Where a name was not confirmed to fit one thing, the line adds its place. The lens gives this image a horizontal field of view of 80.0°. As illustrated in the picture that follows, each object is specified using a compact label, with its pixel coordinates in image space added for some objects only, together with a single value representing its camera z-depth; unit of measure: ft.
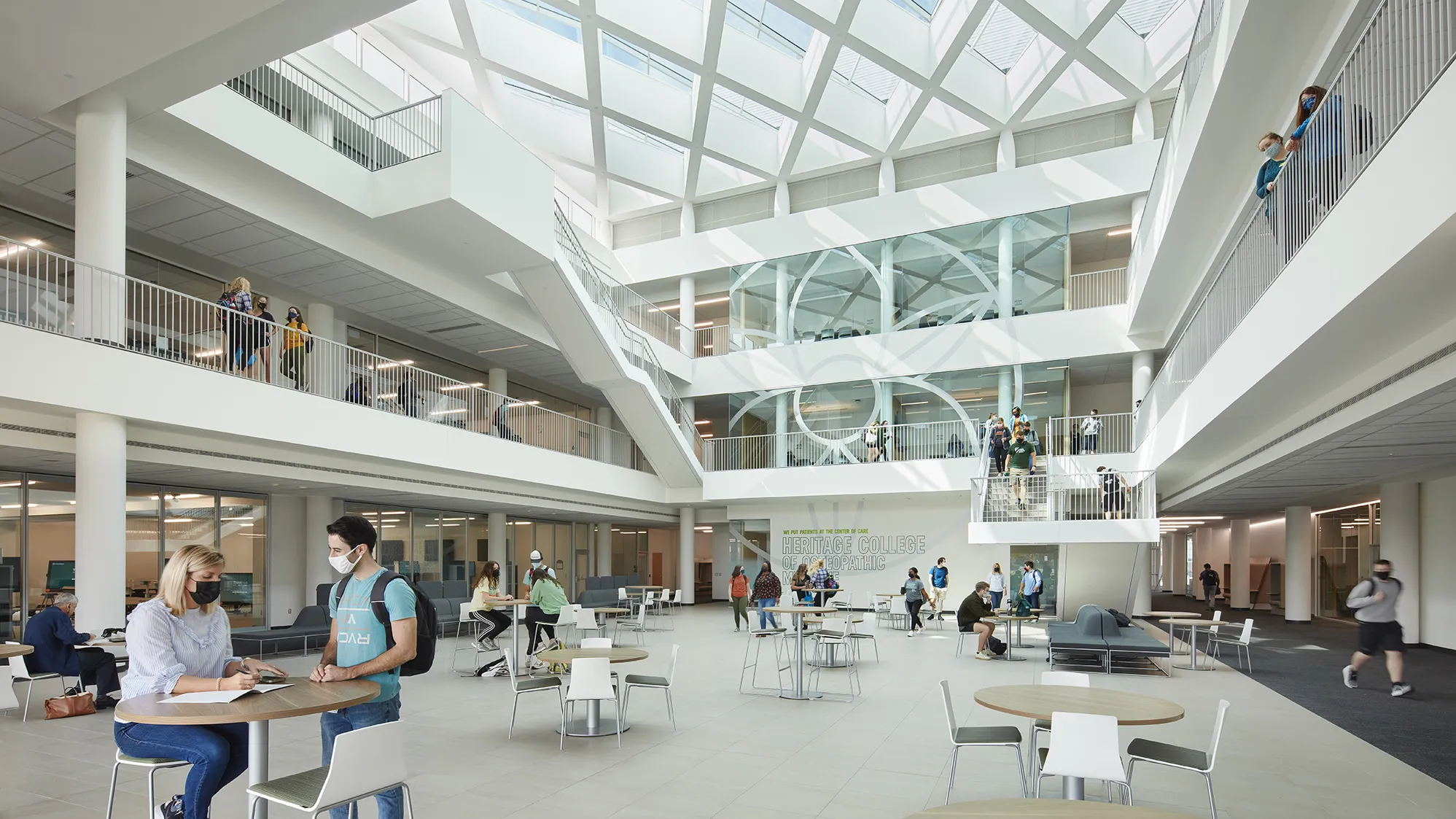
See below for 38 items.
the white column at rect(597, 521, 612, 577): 100.37
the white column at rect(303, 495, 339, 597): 60.44
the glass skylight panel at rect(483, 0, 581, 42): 68.80
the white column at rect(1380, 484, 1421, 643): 56.54
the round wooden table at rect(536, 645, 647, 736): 27.17
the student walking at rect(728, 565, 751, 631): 64.54
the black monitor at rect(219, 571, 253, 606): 56.09
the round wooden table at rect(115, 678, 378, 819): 12.12
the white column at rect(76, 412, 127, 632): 32.86
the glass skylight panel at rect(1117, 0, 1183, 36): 71.00
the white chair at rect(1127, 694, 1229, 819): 17.28
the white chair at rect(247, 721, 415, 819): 12.80
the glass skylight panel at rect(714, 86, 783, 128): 82.33
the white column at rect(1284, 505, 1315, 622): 70.49
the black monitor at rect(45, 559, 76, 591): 44.86
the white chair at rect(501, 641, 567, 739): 26.50
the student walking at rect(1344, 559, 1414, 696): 34.94
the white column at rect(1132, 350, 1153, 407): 72.54
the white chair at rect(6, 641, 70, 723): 28.43
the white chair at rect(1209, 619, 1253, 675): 40.47
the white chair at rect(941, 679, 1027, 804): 18.80
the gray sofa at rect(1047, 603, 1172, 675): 40.34
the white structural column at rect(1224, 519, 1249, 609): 89.20
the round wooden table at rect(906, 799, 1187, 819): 10.75
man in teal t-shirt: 14.15
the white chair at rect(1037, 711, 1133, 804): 16.16
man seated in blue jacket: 29.35
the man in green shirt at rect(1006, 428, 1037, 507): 61.82
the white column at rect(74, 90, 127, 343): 33.78
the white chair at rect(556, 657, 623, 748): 25.00
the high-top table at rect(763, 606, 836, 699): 33.32
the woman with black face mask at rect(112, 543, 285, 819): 13.71
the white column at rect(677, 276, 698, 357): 91.97
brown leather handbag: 29.37
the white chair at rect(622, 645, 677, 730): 27.02
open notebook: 13.08
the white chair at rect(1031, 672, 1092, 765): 21.61
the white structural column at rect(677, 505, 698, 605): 92.94
